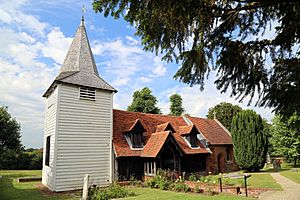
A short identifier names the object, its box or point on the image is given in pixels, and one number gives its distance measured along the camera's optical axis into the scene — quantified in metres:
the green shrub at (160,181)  15.69
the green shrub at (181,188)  14.73
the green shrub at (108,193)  12.76
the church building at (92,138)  16.73
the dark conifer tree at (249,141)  23.81
